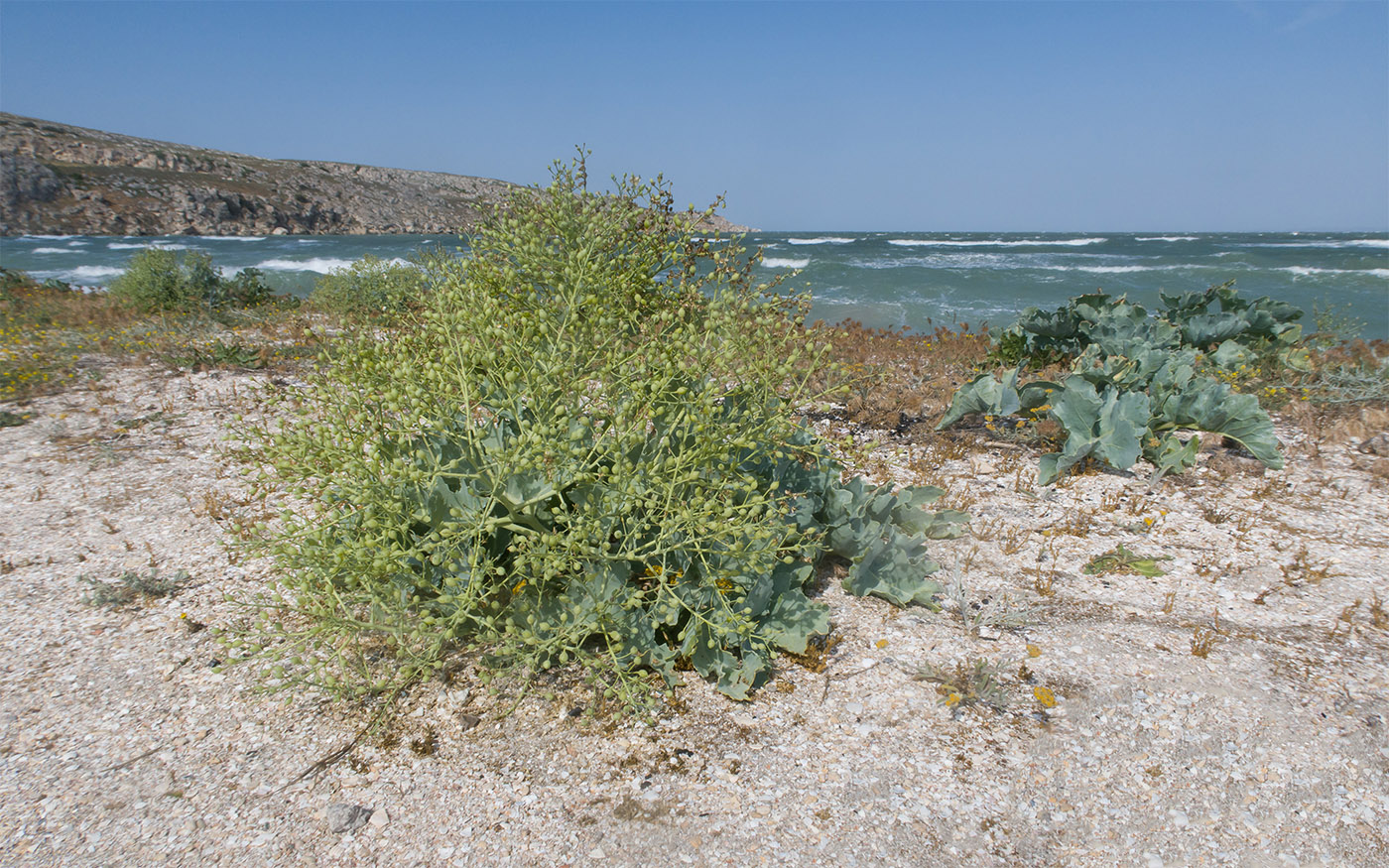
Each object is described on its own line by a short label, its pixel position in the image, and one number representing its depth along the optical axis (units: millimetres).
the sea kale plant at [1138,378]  4531
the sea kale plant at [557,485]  2299
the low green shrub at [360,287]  9828
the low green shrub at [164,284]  9750
